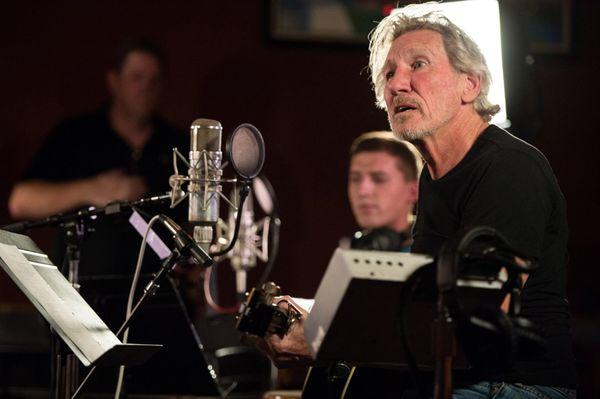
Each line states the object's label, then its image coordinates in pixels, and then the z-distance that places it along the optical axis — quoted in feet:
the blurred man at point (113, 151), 27.89
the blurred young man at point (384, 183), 28.27
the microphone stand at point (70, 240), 16.31
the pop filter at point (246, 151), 15.79
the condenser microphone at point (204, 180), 16.20
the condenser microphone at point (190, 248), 15.17
